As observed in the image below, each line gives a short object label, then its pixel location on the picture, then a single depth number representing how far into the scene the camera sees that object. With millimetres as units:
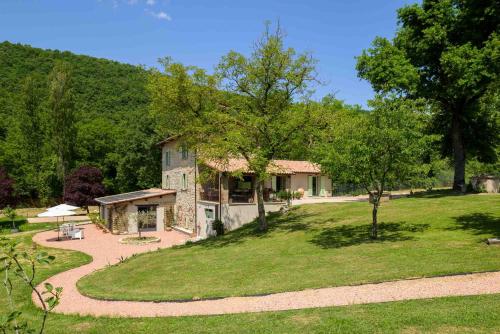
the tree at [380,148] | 15406
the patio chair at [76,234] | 29859
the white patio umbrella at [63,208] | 31641
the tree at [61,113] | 51688
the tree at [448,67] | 24875
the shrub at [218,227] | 26750
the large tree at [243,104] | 21516
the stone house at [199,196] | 27844
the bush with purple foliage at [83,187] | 44000
